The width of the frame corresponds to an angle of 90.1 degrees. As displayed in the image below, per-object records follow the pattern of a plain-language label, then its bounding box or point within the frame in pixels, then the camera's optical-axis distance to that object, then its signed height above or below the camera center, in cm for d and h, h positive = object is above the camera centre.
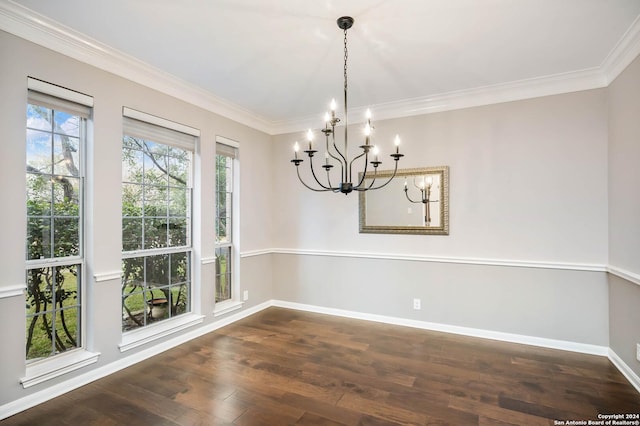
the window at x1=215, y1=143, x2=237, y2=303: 405 -7
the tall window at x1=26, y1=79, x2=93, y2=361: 238 -2
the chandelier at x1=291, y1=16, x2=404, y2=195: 217 +66
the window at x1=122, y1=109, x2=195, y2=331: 304 -6
